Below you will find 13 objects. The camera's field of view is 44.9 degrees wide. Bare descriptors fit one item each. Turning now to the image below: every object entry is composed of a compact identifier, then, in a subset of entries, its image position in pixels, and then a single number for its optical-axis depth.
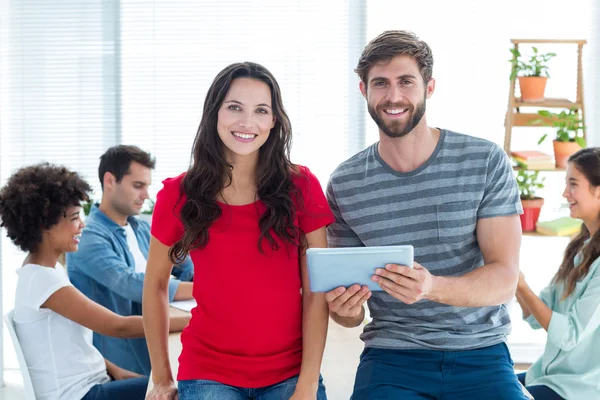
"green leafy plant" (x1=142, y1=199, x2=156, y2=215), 3.51
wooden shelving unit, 3.81
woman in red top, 1.79
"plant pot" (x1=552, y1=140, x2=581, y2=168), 3.77
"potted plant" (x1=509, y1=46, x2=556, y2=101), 3.80
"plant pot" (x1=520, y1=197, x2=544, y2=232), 3.85
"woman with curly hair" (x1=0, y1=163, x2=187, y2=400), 2.25
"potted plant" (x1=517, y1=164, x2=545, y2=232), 3.83
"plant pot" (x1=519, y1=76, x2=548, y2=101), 3.80
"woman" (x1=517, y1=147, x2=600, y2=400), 2.34
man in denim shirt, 2.71
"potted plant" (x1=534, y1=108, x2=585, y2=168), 3.78
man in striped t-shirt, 1.90
